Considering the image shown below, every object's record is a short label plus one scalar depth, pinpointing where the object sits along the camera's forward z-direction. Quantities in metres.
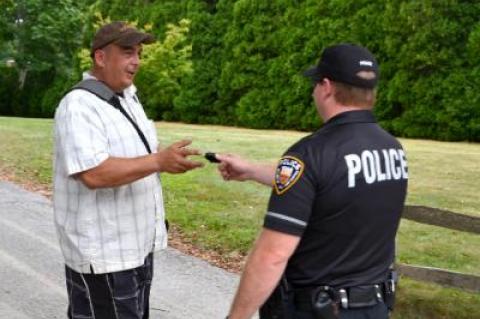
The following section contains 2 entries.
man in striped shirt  2.70
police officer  2.20
